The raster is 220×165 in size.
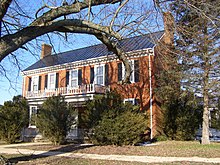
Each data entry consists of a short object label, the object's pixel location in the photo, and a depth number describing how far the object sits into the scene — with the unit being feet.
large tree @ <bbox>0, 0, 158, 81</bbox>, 22.30
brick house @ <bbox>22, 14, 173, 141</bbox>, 67.51
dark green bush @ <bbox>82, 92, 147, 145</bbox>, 48.31
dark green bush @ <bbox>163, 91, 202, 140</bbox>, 61.62
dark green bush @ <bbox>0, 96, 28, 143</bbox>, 63.46
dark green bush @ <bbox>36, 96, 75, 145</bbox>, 56.03
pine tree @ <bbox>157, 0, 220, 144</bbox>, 54.03
